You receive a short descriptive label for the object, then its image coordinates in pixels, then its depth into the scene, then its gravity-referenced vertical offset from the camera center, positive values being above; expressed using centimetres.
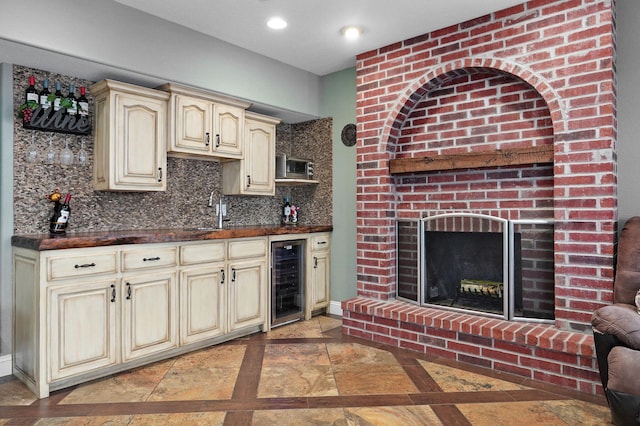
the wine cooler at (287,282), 382 -63
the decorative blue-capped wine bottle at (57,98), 298 +85
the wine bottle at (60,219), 290 -2
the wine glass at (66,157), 303 +43
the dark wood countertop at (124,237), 247 -14
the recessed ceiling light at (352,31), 327 +146
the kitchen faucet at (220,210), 408 +5
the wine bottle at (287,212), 465 +4
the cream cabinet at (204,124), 335 +78
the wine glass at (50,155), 298 +44
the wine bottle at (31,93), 285 +84
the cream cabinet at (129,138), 307 +59
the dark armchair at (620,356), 186 -66
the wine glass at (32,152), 288 +44
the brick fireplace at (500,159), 262 +41
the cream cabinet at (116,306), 246 -61
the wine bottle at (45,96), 293 +84
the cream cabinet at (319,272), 412 -57
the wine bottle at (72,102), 304 +83
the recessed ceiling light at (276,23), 313 +146
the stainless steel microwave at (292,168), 427 +50
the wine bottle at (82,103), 311 +84
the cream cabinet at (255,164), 399 +50
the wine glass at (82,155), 312 +46
